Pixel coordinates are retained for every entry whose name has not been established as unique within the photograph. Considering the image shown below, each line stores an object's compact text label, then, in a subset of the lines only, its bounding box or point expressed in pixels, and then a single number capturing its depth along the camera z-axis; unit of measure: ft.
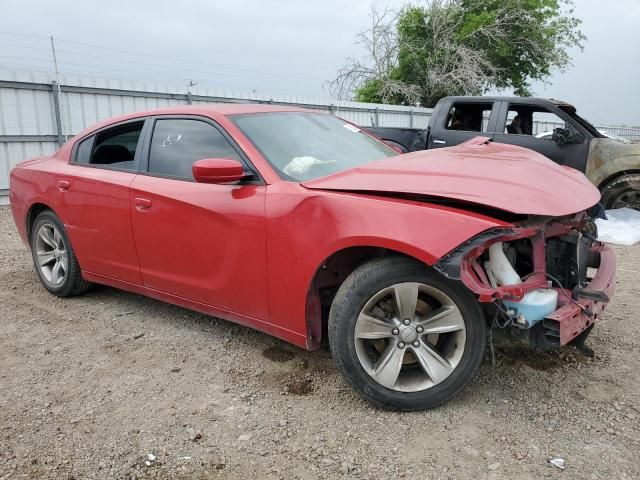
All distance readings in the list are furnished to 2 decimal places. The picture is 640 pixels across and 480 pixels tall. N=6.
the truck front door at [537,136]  24.30
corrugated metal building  30.42
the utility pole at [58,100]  31.96
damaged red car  8.25
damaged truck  23.27
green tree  76.84
